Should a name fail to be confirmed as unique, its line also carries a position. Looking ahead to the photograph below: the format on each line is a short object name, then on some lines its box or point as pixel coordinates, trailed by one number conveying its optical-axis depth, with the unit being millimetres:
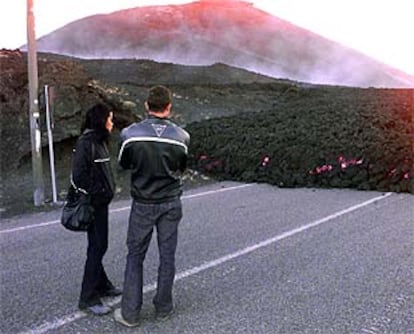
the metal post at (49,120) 11545
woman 4391
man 4191
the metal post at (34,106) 11402
